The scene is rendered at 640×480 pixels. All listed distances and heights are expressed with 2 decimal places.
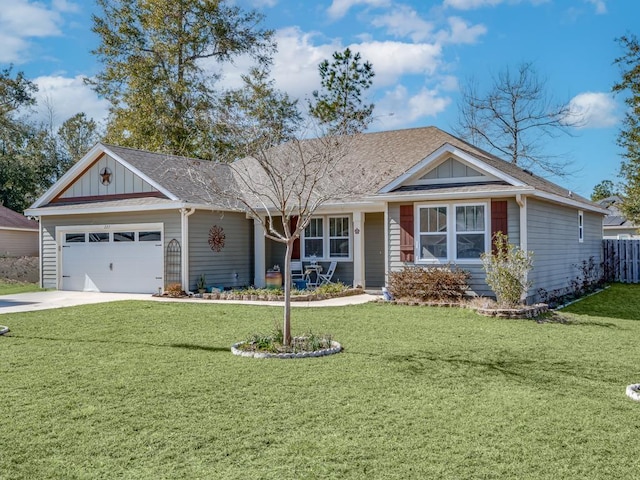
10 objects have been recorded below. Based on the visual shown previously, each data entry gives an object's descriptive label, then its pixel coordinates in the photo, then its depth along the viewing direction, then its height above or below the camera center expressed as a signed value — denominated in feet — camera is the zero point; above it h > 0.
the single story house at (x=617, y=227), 108.99 +2.01
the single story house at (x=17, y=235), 83.87 +0.97
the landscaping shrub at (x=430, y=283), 43.98 -3.32
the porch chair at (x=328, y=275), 55.98 -3.32
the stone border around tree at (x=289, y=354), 25.18 -4.87
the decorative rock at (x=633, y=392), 18.86 -5.00
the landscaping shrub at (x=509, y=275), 39.06 -2.38
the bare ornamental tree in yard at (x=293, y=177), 27.68 +4.77
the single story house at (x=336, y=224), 44.98 +1.43
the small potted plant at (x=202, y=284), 52.90 -3.93
